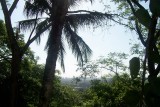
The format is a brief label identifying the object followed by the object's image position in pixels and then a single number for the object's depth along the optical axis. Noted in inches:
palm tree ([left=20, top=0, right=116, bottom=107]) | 192.4
